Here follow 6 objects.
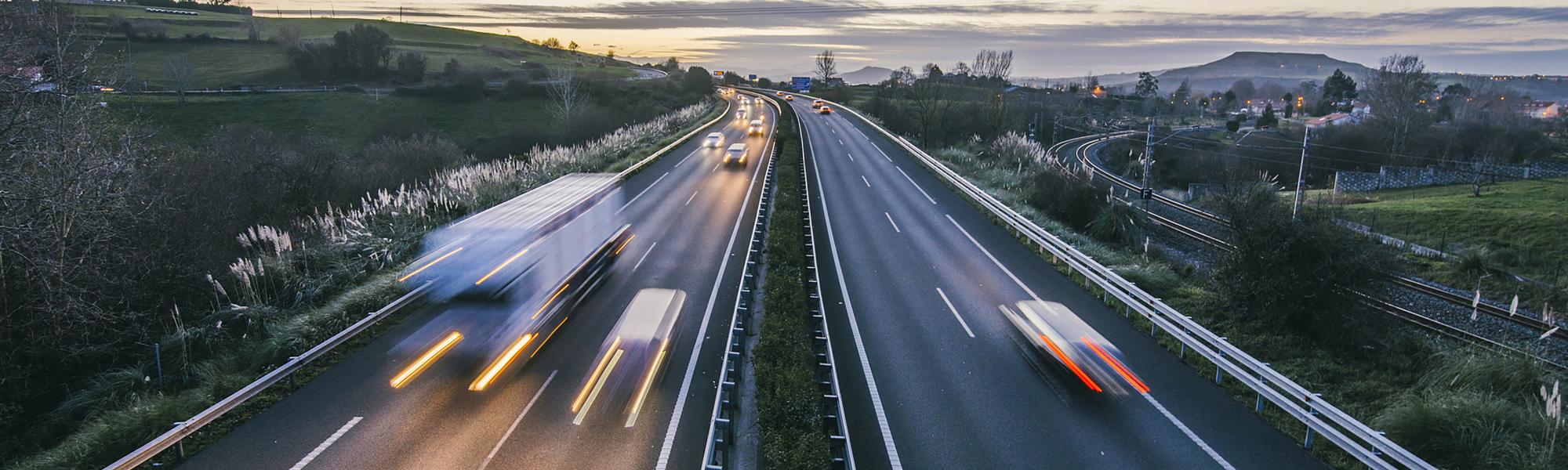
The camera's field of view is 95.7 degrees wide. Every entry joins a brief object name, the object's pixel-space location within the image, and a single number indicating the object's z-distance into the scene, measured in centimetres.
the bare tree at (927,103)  5472
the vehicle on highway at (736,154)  4331
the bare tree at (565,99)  6341
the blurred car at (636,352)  1211
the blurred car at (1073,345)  1267
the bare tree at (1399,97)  6122
